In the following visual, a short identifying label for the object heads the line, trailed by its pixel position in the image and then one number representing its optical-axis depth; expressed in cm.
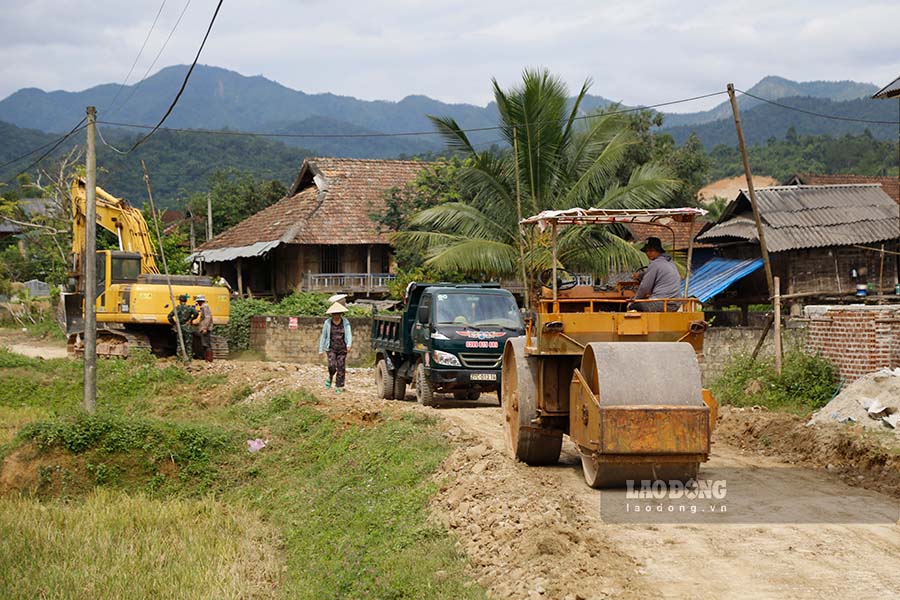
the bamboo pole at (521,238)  2445
